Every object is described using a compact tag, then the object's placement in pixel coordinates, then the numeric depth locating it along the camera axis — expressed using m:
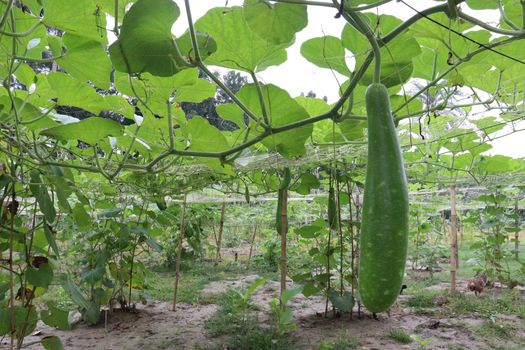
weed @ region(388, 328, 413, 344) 3.06
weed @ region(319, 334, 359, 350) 2.88
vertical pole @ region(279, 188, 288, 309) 2.93
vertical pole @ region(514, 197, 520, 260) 5.07
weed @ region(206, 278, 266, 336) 3.31
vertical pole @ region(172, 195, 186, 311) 4.09
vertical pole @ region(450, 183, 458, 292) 4.36
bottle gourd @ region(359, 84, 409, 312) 0.52
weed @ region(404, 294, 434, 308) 4.21
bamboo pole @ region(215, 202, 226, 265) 6.42
